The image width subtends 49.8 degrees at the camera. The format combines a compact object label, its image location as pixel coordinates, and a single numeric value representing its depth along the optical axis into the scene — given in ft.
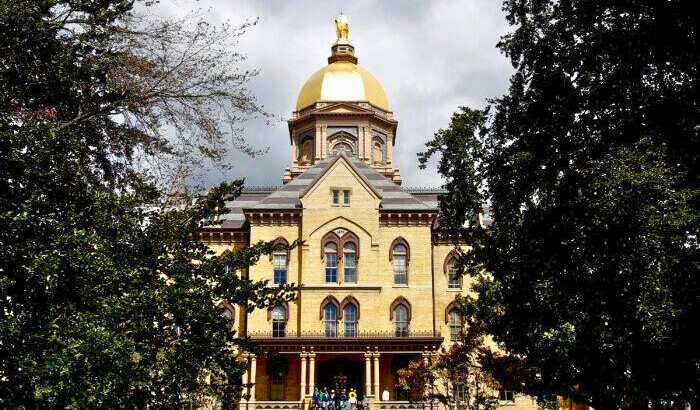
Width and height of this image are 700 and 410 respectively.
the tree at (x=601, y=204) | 48.24
